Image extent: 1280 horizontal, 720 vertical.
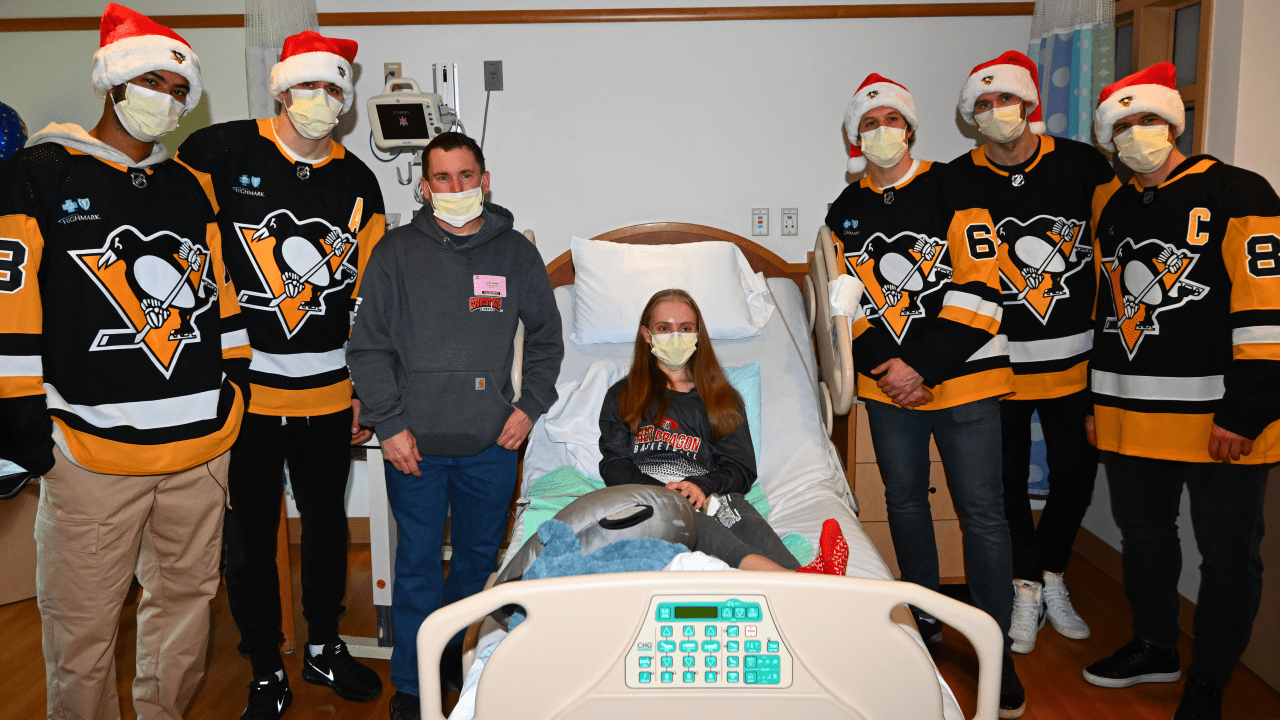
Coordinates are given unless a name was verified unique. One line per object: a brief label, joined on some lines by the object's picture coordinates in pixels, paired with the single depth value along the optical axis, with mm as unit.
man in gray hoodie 2049
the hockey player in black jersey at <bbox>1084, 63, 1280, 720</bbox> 1878
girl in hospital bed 2137
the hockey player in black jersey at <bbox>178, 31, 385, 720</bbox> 2107
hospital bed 1259
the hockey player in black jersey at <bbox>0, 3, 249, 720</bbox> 1649
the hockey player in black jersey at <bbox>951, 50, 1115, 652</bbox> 2309
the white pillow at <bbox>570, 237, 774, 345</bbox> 2766
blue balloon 2947
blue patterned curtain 2758
